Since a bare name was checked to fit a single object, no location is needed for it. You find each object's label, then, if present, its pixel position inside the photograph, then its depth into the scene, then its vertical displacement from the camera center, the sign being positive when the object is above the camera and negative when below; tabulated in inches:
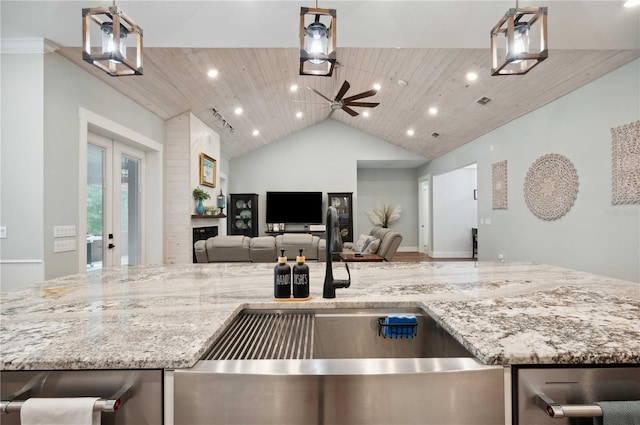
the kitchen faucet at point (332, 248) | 43.8 -4.7
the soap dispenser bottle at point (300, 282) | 45.6 -9.7
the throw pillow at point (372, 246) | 195.7 -19.6
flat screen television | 317.4 +9.5
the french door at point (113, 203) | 135.6 +6.8
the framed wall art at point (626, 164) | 116.3 +19.3
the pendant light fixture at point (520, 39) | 53.4 +30.9
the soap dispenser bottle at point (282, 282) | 45.3 -9.7
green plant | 201.8 +14.3
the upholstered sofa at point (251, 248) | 156.6 -16.3
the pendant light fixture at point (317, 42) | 54.8 +31.5
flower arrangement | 350.9 +0.0
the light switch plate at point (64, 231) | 105.9 -5.1
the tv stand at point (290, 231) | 315.7 -16.6
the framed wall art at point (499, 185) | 200.4 +19.1
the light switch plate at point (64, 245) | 105.7 -9.9
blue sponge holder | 43.3 -15.5
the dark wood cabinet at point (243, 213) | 311.0 +2.8
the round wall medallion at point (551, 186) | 149.0 +14.2
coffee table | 175.3 -24.4
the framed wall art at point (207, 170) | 213.2 +32.8
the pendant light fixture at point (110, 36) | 52.4 +31.1
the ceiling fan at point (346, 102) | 166.2 +63.7
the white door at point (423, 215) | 344.1 -0.3
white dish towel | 26.0 -16.3
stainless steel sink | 28.0 -16.0
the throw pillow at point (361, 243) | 217.1 -20.0
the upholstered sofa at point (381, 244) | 182.9 -17.7
